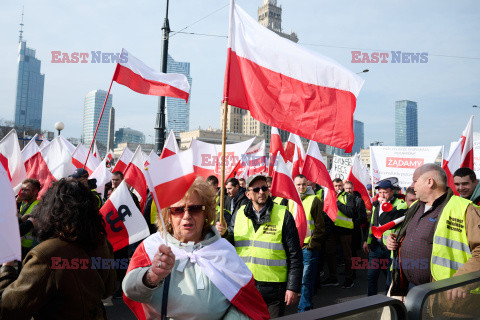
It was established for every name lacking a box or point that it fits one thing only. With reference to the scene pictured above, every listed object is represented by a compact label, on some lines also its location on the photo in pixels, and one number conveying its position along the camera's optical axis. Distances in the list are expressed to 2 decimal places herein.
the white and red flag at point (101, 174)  8.84
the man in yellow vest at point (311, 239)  5.59
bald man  3.07
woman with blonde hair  2.01
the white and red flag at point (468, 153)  7.94
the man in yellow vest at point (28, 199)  5.07
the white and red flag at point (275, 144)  9.04
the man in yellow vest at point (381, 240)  5.78
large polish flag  4.32
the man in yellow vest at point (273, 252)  3.84
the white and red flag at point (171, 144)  9.57
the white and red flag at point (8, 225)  1.86
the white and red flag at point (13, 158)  7.11
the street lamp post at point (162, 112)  9.77
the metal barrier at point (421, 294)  2.09
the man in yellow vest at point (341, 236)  7.46
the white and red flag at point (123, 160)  10.94
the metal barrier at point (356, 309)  1.67
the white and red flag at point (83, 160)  10.89
